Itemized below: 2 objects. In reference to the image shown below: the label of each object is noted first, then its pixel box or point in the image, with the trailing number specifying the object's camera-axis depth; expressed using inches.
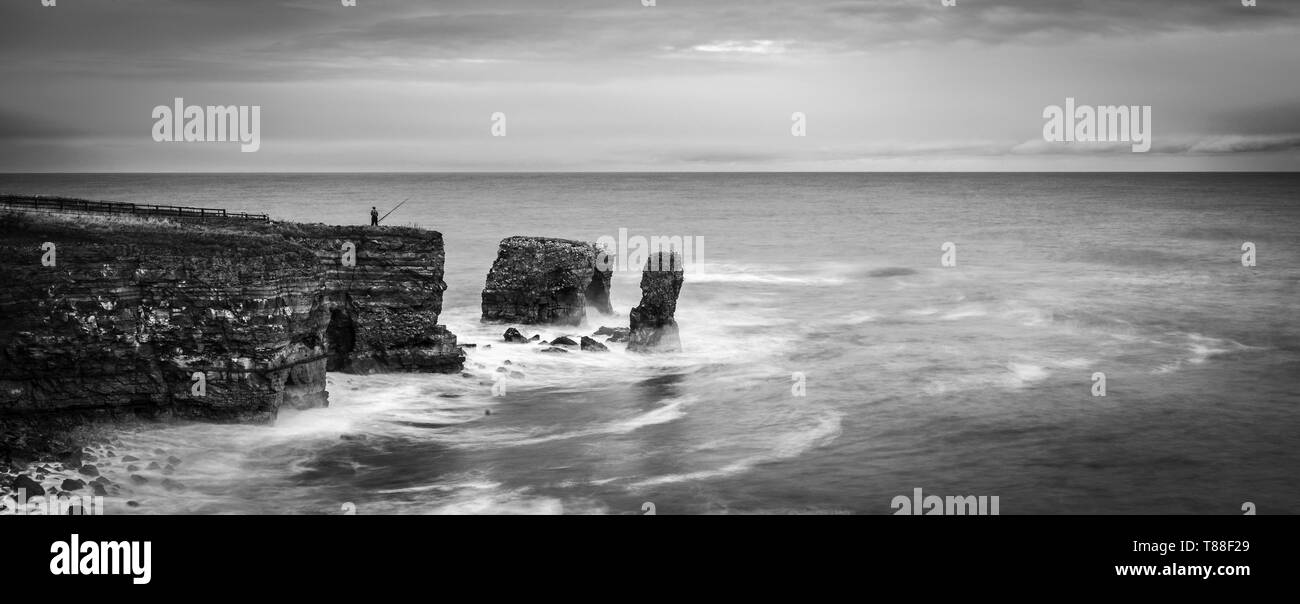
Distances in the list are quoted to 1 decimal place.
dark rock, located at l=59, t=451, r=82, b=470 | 1277.1
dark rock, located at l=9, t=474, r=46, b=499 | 1175.0
